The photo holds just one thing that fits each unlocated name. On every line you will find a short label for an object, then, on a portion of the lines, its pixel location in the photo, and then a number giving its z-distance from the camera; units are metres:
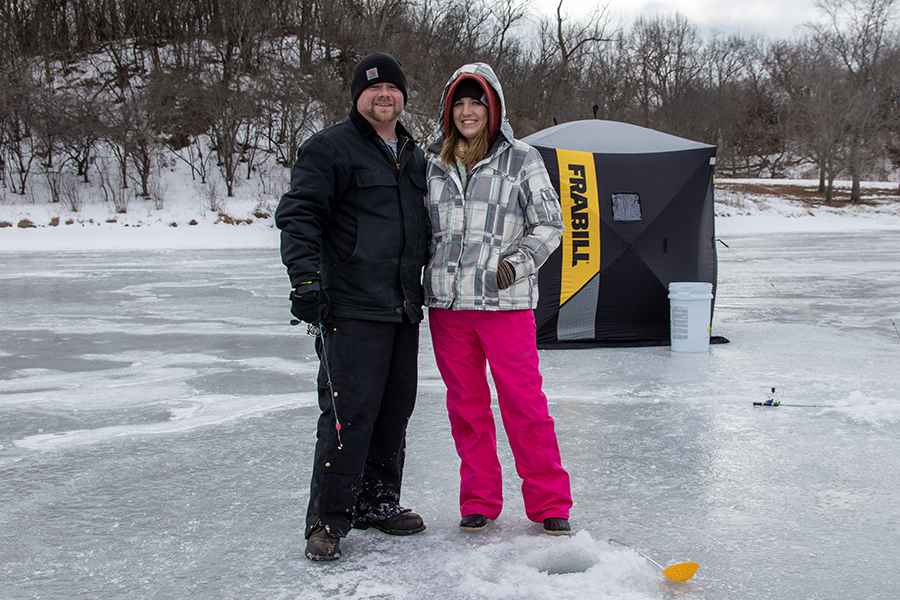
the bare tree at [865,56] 28.15
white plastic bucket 5.57
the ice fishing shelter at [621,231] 5.62
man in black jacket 2.40
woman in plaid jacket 2.56
